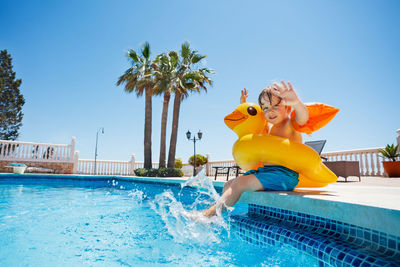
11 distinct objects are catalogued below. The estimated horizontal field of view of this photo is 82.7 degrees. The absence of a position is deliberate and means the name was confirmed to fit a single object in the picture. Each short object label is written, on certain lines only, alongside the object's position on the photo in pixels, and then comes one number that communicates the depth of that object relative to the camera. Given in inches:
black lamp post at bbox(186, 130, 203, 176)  517.7
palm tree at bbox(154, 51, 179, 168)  512.4
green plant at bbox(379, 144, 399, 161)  316.8
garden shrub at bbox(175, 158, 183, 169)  721.6
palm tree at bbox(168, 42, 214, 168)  518.3
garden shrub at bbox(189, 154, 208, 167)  691.4
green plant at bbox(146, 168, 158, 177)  494.6
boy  70.6
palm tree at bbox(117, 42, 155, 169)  536.4
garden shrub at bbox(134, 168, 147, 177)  502.3
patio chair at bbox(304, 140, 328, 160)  278.9
